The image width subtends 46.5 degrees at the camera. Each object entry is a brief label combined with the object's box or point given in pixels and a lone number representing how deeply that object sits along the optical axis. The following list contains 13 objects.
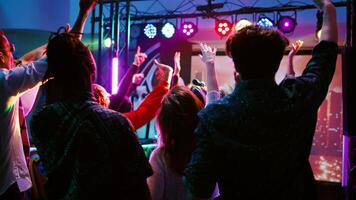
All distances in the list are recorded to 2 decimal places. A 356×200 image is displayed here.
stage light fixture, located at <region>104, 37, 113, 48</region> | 7.00
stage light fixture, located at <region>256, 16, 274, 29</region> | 6.47
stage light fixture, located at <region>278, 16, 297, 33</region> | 6.43
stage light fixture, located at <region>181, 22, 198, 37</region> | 7.14
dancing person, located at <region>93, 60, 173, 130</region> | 2.28
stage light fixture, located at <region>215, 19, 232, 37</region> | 6.78
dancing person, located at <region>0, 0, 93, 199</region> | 1.82
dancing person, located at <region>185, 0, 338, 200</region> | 1.21
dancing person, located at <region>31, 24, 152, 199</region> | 1.35
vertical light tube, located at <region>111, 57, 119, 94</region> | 5.72
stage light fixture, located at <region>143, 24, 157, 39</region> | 7.48
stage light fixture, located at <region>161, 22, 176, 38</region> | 7.27
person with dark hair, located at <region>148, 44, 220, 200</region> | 1.71
